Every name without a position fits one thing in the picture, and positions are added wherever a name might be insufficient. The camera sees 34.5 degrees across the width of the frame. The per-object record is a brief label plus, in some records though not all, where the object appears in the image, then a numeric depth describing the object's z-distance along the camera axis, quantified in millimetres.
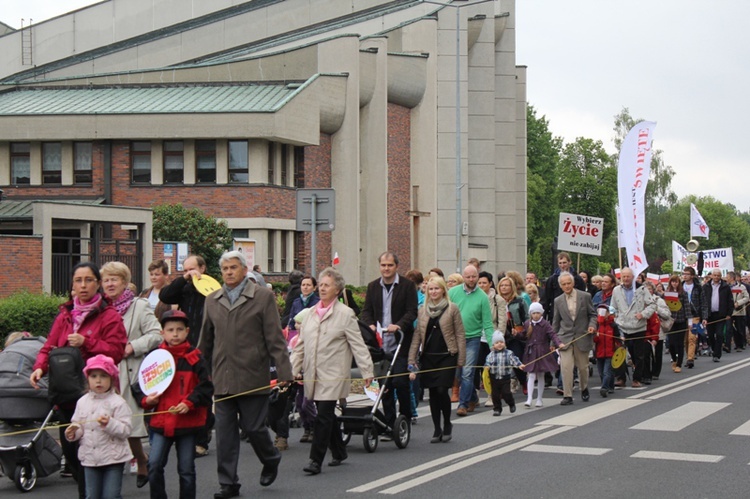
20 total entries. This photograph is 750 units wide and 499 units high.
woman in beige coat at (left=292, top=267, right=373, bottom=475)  10289
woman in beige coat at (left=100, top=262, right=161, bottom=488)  9609
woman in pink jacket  8789
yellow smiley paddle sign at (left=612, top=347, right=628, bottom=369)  18389
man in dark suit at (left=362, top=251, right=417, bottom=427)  12119
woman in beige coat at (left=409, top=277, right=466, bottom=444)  12195
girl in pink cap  7859
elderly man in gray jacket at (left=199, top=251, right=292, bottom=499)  9102
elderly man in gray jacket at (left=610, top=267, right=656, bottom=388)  19250
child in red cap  8445
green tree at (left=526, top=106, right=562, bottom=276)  86250
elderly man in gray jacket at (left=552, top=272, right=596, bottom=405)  16922
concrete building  41156
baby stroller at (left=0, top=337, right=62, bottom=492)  9523
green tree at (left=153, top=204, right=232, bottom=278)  36812
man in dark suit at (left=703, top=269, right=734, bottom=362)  26016
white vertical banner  23453
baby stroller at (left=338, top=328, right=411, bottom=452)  11484
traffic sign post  19172
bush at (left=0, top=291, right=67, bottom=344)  19359
